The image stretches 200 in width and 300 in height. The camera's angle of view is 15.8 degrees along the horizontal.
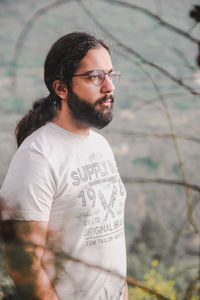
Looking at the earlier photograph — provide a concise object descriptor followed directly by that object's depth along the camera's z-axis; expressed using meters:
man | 1.91
